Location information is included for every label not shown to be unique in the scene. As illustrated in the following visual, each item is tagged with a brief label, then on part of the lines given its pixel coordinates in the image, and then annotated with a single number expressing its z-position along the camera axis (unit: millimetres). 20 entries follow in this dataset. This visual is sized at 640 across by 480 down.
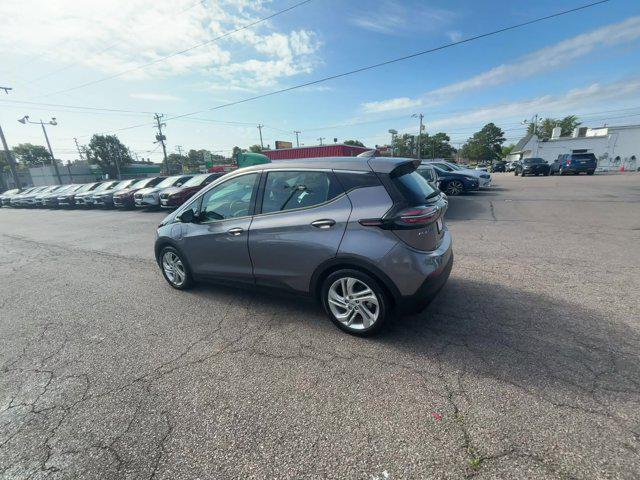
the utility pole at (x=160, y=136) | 43578
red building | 24531
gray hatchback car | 2613
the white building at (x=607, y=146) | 35125
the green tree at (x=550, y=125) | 70938
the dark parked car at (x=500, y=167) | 41912
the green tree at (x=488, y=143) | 78000
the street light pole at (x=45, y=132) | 39922
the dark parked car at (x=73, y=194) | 18697
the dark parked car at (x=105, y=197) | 16547
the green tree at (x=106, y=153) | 67125
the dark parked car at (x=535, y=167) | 23328
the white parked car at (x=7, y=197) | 25062
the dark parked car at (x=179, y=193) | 12602
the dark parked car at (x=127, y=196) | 15391
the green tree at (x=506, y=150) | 80562
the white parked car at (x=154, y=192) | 13656
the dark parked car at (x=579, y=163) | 22031
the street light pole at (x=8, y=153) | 28342
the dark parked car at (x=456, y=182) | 13166
